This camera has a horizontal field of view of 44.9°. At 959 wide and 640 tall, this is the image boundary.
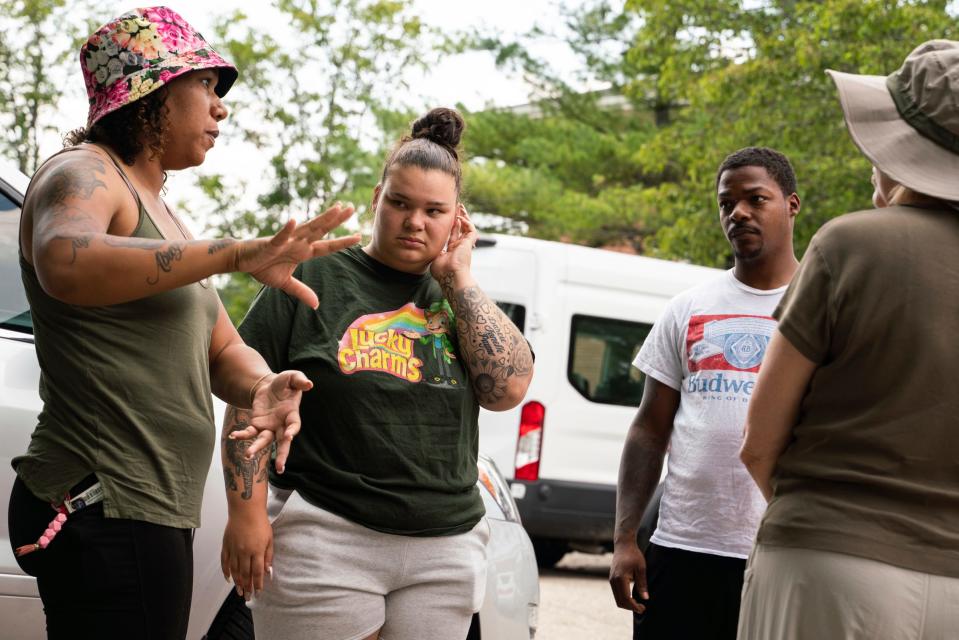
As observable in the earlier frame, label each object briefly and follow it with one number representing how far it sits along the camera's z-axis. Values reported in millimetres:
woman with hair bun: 2609
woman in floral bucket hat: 2199
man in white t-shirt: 3254
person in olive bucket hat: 2102
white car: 3525
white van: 9461
